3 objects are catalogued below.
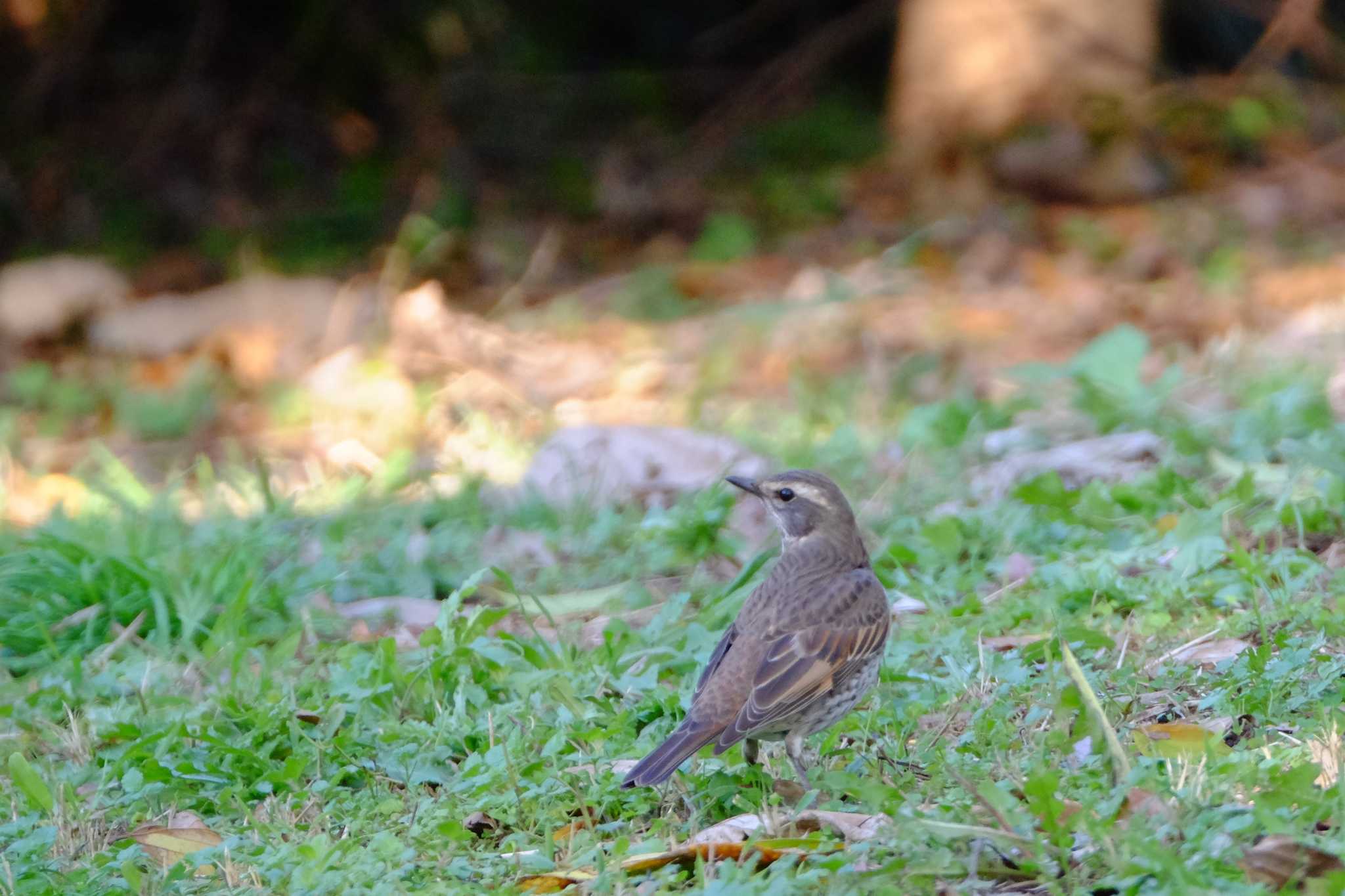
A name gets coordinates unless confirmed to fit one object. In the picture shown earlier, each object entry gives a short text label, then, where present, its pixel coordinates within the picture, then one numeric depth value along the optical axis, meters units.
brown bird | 7.62
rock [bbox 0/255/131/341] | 22.03
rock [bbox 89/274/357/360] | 21.11
